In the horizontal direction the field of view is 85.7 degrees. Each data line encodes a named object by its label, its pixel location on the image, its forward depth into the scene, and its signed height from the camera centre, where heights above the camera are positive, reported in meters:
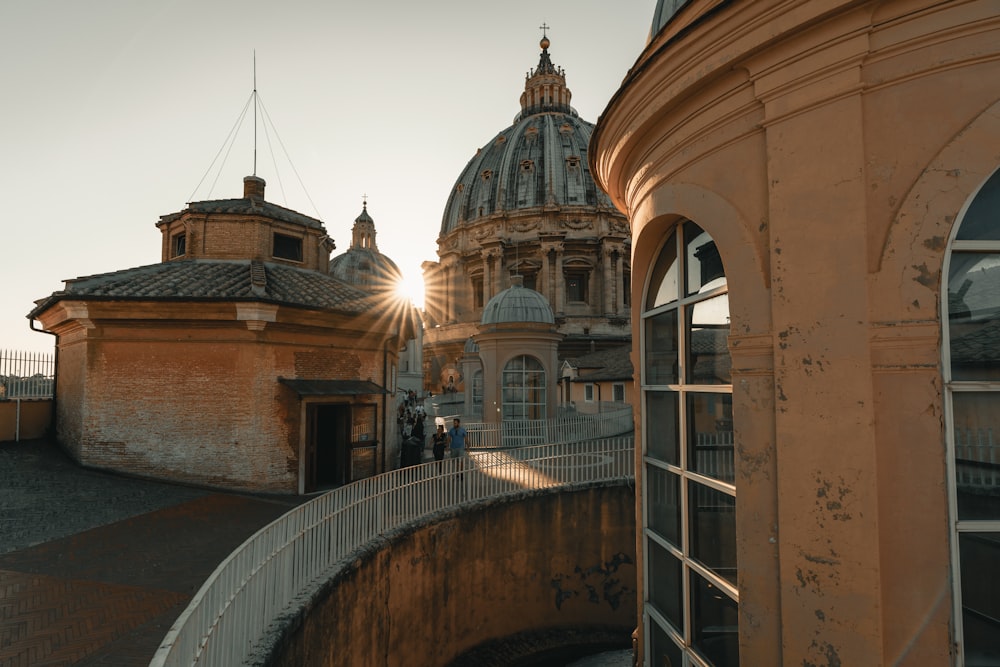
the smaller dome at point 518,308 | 23.28 +2.60
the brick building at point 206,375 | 11.46 -0.17
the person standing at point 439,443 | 13.94 -2.00
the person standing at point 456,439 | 14.35 -1.96
